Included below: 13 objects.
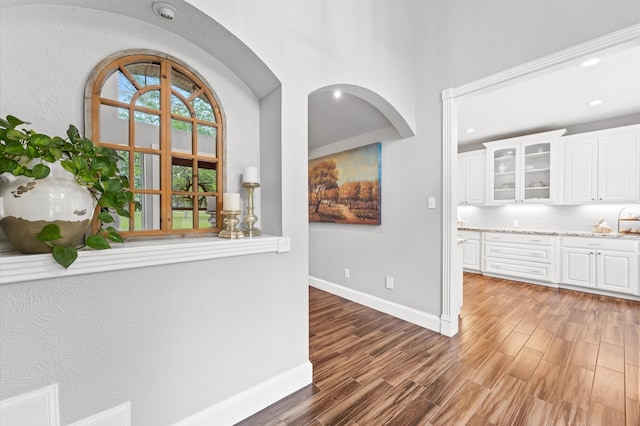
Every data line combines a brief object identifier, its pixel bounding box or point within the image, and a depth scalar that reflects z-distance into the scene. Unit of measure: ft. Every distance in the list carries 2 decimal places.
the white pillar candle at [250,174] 5.24
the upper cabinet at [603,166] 11.50
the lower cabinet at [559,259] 11.06
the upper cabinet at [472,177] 16.10
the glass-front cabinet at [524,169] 13.52
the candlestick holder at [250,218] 5.29
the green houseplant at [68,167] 2.94
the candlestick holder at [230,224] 5.03
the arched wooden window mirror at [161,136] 4.28
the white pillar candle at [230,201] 5.02
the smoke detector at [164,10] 4.08
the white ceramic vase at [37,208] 3.07
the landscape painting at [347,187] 10.07
